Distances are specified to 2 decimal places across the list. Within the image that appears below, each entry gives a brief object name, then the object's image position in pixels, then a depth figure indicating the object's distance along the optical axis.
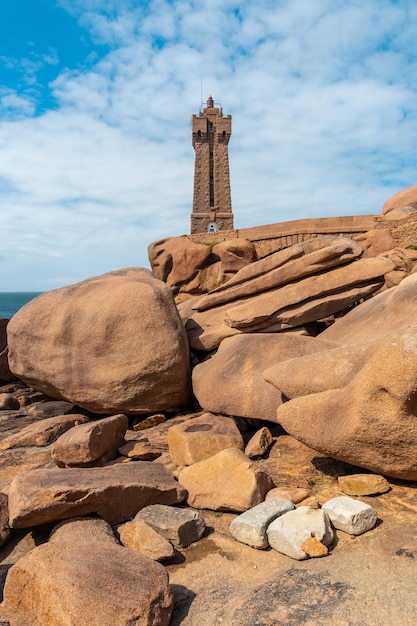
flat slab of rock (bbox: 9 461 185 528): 4.34
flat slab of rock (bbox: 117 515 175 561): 3.98
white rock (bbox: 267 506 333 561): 3.86
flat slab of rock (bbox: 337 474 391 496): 4.82
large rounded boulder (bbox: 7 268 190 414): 8.40
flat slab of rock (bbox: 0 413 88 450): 7.69
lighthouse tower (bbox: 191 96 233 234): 37.88
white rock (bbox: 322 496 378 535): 4.07
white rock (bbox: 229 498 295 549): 4.05
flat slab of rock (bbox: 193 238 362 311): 9.52
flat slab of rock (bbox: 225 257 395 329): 9.19
